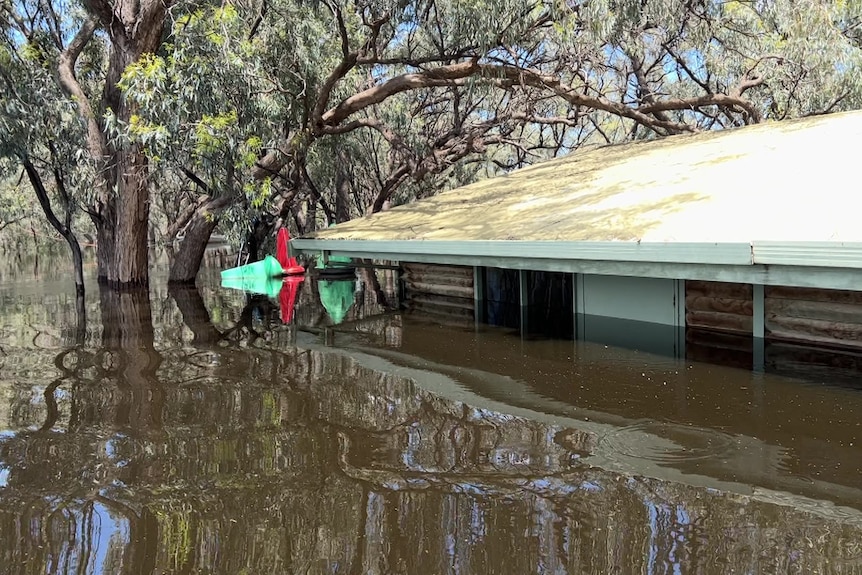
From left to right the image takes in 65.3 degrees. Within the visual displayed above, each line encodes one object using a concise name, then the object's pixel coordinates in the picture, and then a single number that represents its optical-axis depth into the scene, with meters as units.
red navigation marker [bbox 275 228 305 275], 20.00
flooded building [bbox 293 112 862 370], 5.83
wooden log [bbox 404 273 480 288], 12.30
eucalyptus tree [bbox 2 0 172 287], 13.96
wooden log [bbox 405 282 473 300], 12.31
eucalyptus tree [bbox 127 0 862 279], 11.31
